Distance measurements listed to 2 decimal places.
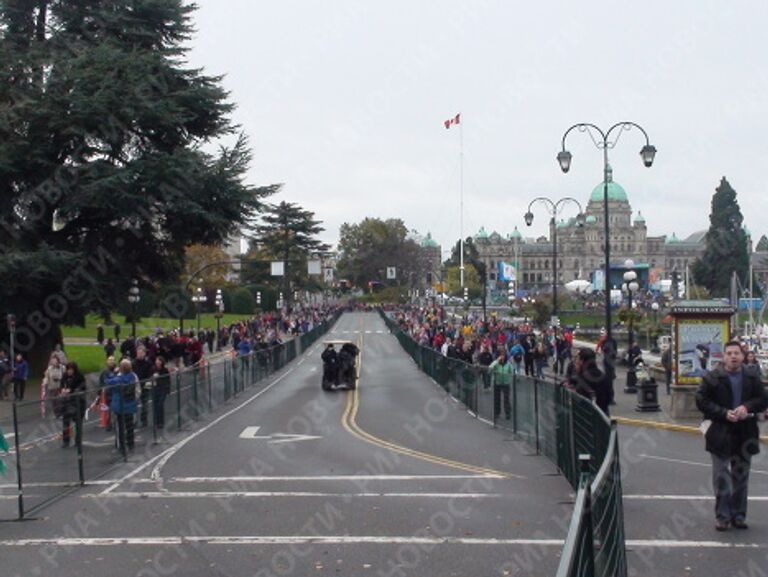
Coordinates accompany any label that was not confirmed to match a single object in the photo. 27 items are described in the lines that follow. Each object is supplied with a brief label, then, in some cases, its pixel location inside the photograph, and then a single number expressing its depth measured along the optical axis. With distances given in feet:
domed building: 571.28
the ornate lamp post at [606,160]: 94.22
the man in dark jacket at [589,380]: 48.91
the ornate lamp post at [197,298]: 229.19
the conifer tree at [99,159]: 111.86
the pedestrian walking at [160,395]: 62.51
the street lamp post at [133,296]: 123.20
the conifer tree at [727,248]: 373.61
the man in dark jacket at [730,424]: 32.22
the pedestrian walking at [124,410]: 52.16
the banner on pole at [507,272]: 313.73
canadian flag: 335.26
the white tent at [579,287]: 409.90
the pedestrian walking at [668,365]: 93.69
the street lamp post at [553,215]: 156.46
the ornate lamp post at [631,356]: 96.58
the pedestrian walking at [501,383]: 66.64
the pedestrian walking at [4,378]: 102.63
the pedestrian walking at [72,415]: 43.88
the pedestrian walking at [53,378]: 68.89
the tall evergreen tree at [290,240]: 384.06
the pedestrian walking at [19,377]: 99.30
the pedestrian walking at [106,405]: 50.27
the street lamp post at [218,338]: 198.17
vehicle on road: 110.93
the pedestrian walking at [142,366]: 74.02
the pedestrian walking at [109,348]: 129.11
